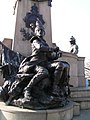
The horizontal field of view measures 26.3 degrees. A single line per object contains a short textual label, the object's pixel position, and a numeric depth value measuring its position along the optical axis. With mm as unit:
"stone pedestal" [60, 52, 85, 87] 9102
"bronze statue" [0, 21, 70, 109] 4770
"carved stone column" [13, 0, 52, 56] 6926
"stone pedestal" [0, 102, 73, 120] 4391
